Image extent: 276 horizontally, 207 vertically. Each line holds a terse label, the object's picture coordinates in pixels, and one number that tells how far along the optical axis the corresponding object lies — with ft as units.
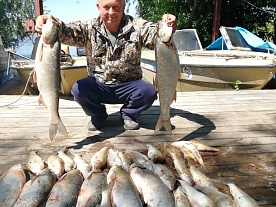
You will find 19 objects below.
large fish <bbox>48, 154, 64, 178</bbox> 7.68
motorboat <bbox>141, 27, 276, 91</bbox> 21.68
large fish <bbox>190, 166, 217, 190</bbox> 6.91
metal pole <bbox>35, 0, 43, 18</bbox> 28.32
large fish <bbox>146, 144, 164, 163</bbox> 8.41
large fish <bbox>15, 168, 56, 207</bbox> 5.99
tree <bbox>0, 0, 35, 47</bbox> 66.59
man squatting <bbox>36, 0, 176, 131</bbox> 10.85
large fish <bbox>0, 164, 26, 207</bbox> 6.18
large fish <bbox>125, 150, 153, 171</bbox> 7.84
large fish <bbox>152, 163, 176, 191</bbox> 6.95
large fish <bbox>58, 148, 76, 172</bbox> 7.93
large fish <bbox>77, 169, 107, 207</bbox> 6.08
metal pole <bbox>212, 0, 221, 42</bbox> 38.73
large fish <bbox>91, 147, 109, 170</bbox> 8.05
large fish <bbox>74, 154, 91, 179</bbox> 7.67
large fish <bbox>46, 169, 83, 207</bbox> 5.95
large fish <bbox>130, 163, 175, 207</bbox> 5.98
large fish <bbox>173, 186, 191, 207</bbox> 6.05
